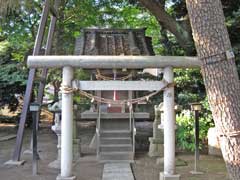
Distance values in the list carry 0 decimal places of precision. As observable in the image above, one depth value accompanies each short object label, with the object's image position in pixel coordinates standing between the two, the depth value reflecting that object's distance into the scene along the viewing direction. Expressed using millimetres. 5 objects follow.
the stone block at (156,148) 9180
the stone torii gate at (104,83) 6254
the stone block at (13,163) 7926
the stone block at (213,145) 8911
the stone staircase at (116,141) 8727
